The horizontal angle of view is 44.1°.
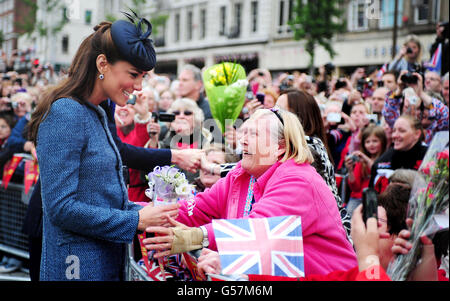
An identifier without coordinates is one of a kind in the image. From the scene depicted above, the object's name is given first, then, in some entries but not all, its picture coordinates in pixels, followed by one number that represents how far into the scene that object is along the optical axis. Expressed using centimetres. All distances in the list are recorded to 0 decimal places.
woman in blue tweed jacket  229
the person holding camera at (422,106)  573
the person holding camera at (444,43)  812
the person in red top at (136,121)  479
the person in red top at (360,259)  181
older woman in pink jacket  232
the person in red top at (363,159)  560
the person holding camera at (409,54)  786
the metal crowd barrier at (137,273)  308
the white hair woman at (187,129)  492
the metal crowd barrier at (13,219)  627
